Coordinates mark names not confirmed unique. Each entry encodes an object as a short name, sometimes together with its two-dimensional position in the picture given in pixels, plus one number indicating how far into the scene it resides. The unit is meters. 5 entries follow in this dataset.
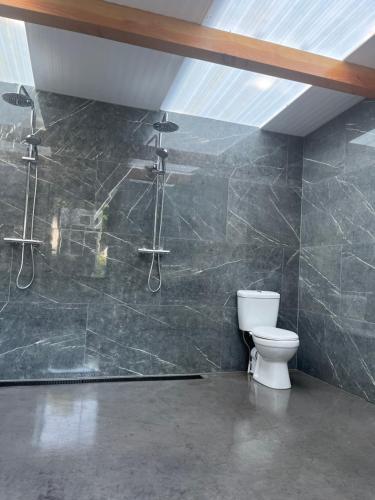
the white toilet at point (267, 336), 2.88
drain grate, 2.83
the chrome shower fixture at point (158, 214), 3.22
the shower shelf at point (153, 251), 3.16
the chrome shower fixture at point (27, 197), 2.86
